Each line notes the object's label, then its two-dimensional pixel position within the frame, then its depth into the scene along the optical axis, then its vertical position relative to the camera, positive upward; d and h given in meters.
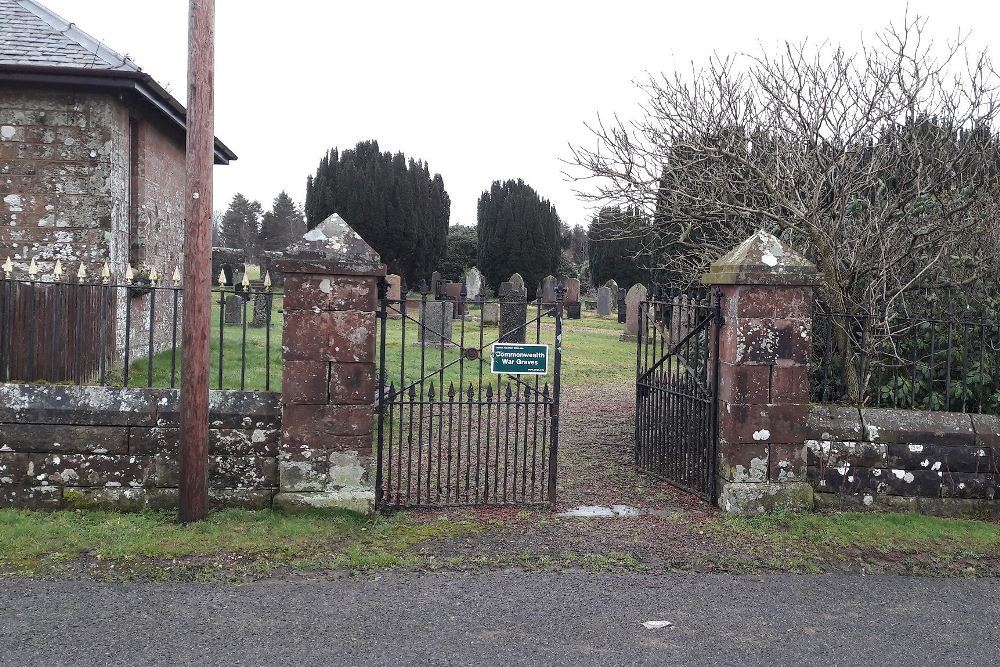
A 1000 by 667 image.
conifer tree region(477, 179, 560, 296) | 40.41 +3.66
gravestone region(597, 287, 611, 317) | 31.70 +0.36
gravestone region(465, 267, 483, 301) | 28.62 +0.89
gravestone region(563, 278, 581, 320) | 32.16 +0.86
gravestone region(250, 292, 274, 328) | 18.46 -0.26
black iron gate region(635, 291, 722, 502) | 6.76 -0.88
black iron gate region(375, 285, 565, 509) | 6.30 -1.46
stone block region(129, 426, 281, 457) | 5.98 -1.03
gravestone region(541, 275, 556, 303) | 28.50 +0.83
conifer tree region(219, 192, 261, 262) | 60.78 +6.17
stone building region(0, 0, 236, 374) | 9.74 +1.74
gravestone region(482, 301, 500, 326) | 23.64 -0.18
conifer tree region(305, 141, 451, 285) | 35.53 +4.55
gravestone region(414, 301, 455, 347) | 17.31 -0.32
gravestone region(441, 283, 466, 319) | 27.02 +0.64
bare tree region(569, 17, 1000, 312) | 7.54 +1.47
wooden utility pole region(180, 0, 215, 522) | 5.65 +0.28
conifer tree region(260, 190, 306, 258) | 58.76 +6.10
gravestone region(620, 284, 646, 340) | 23.23 +0.15
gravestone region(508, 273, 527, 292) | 22.77 +0.80
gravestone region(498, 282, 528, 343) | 18.39 -0.10
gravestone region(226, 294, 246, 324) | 19.38 -0.20
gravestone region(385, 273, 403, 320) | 21.80 +0.54
